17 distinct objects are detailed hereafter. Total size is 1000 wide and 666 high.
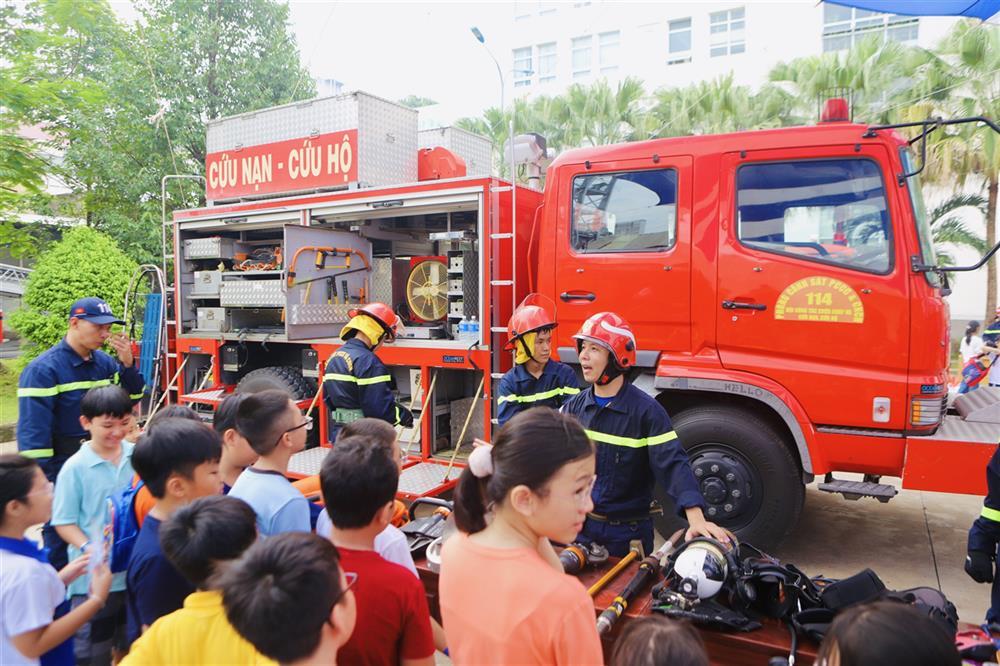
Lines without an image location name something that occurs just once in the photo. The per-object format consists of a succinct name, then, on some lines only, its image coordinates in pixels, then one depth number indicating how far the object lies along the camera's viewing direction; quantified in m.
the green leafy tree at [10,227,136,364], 11.43
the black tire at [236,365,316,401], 6.25
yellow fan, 6.00
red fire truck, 3.86
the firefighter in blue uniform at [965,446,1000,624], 2.63
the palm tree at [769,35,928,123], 13.88
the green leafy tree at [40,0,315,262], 12.52
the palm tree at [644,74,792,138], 15.95
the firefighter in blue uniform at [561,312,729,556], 2.90
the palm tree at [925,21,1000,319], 12.47
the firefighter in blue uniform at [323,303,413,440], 4.19
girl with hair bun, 1.25
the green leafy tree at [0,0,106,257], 8.32
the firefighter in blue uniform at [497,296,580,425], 4.23
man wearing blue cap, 3.45
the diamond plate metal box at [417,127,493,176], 7.39
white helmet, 2.21
